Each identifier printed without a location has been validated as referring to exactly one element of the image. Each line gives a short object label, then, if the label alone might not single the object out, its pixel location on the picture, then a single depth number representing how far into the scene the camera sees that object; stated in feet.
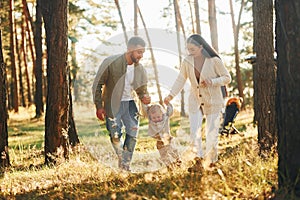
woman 22.86
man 24.02
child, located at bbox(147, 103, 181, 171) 24.39
